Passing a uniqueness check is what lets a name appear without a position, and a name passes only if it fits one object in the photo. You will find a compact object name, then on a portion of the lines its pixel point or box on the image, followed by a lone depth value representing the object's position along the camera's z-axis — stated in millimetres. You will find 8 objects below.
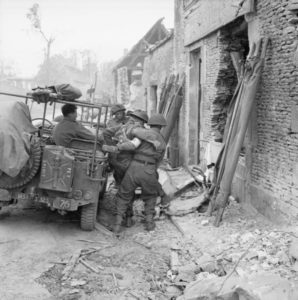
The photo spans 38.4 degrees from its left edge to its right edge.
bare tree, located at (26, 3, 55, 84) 40000
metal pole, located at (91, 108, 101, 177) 6480
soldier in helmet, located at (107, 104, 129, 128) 8945
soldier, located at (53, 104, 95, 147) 7074
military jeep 6168
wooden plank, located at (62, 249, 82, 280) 5159
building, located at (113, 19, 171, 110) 24183
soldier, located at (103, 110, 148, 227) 7301
